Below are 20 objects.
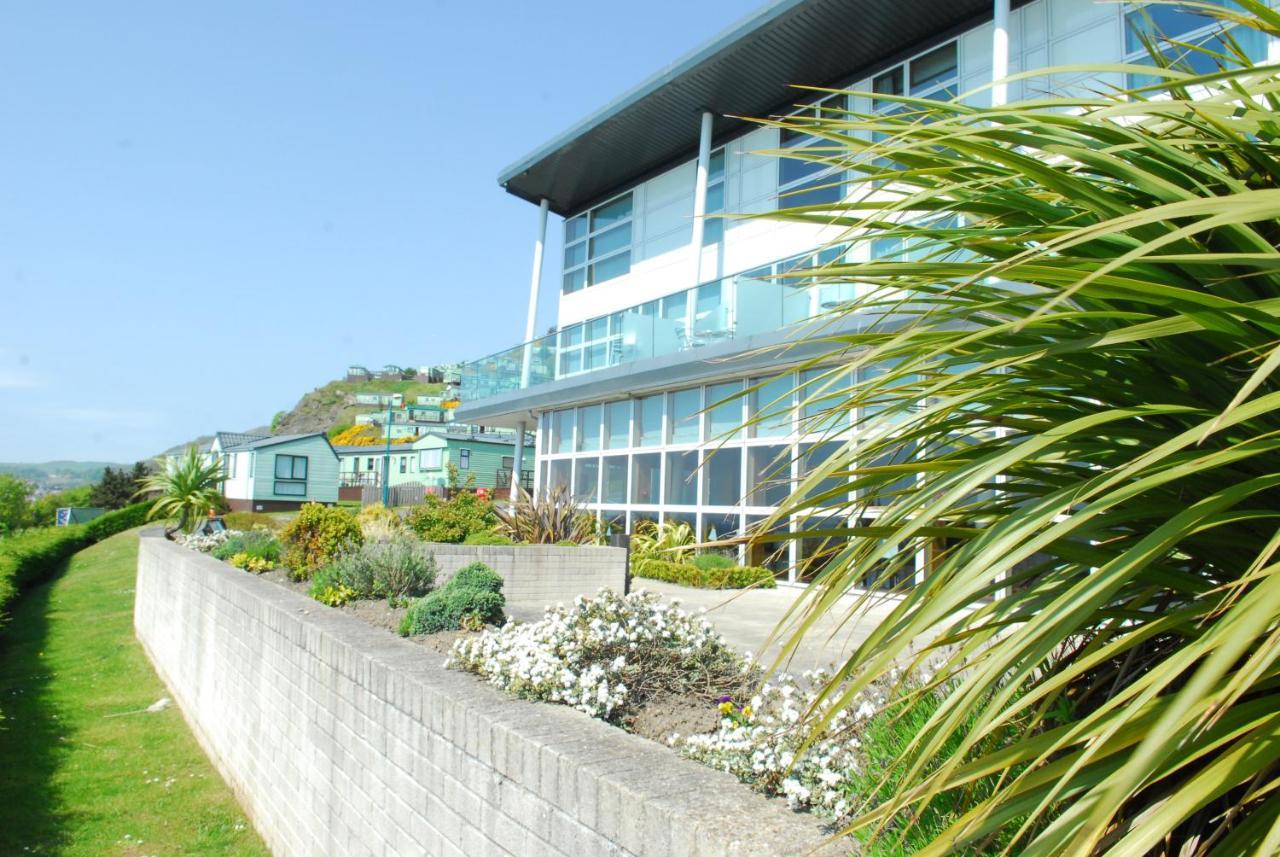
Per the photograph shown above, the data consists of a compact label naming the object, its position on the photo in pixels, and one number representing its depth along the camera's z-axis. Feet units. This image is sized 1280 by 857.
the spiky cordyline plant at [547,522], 50.60
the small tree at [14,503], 130.68
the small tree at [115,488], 180.14
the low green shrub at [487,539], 47.68
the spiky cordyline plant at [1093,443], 4.11
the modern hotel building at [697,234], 49.44
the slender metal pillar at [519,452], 81.76
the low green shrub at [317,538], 36.11
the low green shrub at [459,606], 22.07
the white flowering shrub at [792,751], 9.65
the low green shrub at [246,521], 85.90
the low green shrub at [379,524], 42.34
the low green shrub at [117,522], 118.21
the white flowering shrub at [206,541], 51.34
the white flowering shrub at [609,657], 14.97
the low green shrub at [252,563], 39.04
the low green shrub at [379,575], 29.01
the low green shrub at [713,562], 52.01
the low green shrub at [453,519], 50.72
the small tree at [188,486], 80.64
